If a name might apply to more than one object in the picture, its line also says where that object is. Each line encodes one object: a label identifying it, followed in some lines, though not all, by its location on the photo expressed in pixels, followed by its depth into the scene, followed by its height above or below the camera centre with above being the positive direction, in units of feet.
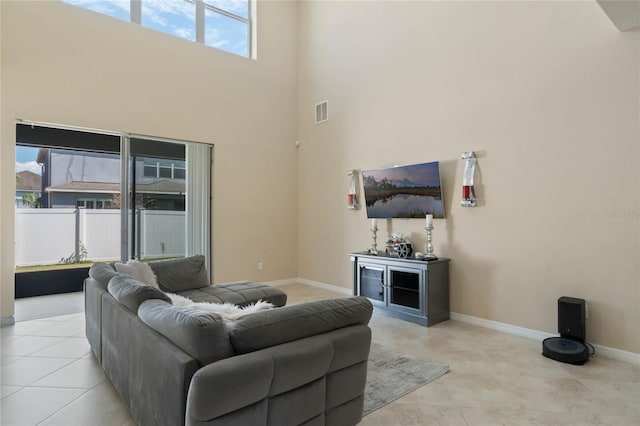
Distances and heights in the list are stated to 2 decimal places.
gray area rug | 8.26 -4.15
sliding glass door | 17.33 +1.10
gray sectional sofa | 5.04 -2.25
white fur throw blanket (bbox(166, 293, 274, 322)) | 7.02 -1.90
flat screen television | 14.94 +1.07
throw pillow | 11.38 -1.69
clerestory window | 16.79 +10.24
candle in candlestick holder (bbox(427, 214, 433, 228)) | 14.77 -0.24
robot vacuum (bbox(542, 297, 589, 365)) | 10.23 -3.72
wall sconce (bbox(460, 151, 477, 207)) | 13.71 +1.28
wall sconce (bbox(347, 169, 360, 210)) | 18.56 +1.20
